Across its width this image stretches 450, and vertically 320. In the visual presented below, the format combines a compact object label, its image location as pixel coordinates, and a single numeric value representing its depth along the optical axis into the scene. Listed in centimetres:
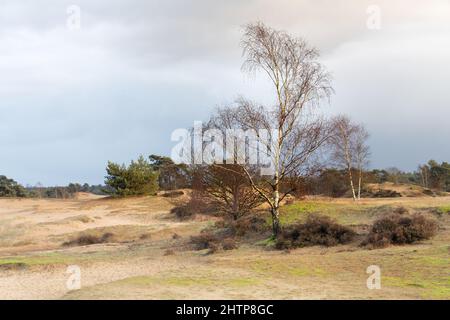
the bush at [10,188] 7031
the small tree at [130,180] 5248
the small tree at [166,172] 5848
